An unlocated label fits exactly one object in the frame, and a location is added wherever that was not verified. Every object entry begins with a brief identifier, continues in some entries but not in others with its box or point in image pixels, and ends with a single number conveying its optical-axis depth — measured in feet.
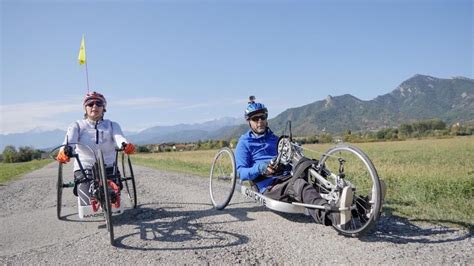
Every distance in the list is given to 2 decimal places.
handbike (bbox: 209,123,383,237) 13.10
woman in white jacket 20.10
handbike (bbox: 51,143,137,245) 15.69
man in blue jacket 15.60
